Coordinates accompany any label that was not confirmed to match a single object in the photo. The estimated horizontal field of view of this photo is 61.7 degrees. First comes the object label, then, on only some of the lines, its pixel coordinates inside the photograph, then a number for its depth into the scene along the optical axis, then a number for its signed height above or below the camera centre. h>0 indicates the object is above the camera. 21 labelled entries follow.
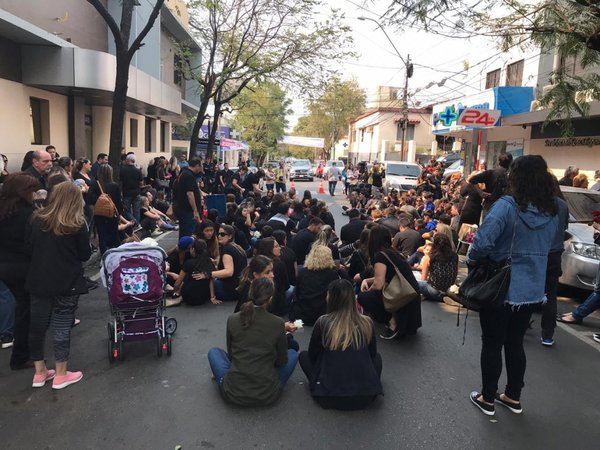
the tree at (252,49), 20.22 +4.57
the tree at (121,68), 10.48 +1.75
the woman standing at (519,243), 3.69 -0.54
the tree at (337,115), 66.69 +6.47
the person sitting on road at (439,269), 7.09 -1.45
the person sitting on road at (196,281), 6.48 -1.63
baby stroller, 4.80 -1.36
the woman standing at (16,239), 4.34 -0.80
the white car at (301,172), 40.97 -0.98
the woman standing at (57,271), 4.06 -1.00
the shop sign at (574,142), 15.05 +1.01
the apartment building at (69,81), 12.83 +1.99
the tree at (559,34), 4.79 +1.41
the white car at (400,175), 21.96 -0.47
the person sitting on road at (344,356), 3.91 -1.50
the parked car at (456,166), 27.56 +0.10
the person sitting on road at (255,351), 3.89 -1.50
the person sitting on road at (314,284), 5.84 -1.42
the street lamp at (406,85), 27.86 +4.43
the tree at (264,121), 48.91 +4.11
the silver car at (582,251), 7.08 -1.10
